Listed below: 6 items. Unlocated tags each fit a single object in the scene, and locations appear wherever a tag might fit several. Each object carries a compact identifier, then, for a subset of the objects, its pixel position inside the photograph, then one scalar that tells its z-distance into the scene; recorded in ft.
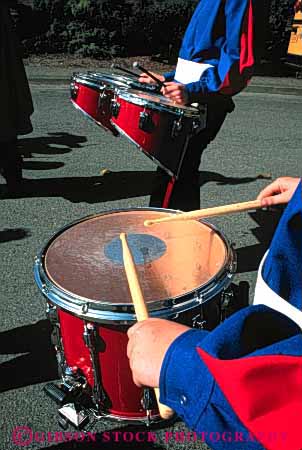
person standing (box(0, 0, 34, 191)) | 12.17
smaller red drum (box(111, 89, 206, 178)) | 7.98
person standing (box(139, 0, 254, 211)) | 7.68
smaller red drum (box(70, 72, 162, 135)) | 9.48
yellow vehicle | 30.01
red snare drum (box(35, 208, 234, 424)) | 4.79
